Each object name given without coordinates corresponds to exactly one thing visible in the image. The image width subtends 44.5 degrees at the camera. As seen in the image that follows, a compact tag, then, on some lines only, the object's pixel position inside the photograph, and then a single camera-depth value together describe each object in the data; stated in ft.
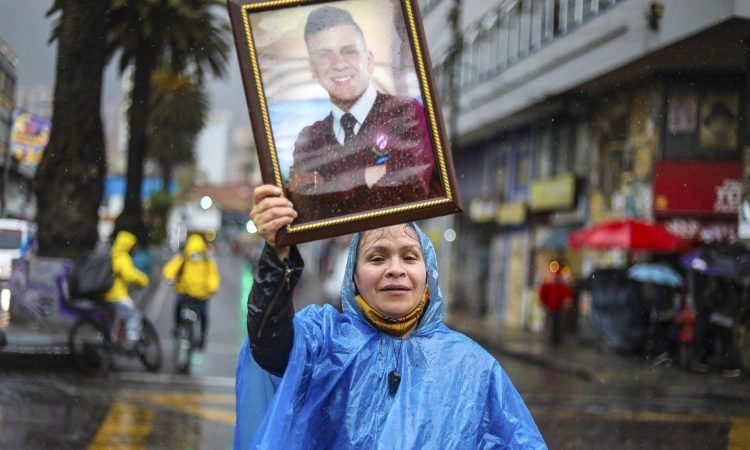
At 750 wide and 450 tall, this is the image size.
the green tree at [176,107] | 32.55
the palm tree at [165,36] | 24.95
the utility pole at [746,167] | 38.55
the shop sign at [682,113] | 52.54
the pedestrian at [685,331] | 47.11
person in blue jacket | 8.69
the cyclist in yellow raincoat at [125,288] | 33.73
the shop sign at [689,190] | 51.60
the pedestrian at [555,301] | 59.88
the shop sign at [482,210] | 87.66
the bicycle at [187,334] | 36.42
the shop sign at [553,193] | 66.69
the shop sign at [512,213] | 77.92
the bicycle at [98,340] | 32.71
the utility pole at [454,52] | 74.28
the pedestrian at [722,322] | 45.16
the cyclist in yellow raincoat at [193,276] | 38.29
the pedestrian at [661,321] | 49.93
